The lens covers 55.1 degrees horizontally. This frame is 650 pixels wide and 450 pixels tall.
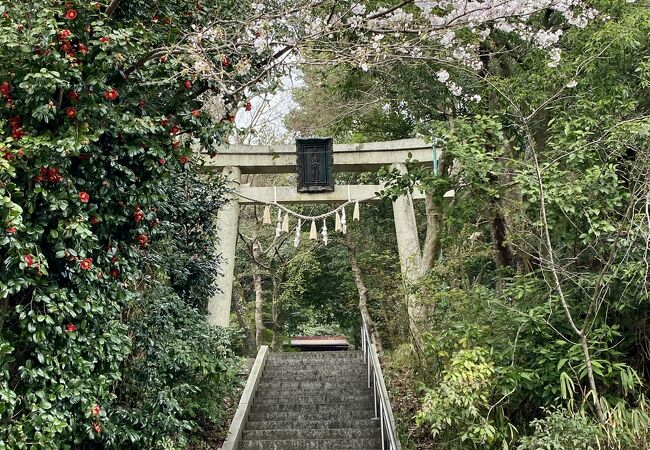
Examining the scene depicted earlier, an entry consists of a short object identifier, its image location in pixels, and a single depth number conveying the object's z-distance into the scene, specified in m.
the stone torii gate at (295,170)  10.09
